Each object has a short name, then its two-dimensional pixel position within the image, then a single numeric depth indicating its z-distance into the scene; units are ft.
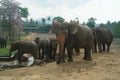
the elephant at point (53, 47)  63.05
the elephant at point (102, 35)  72.74
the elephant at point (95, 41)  70.18
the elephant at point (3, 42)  115.17
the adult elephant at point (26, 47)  61.31
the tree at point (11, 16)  135.54
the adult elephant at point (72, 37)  47.91
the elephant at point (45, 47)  62.49
